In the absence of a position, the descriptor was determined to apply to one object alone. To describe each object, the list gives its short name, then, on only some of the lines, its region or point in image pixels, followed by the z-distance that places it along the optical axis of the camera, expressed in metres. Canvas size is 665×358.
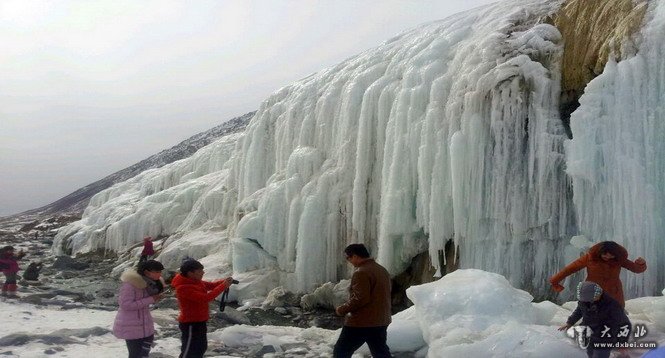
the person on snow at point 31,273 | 15.77
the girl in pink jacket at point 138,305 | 5.55
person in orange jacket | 6.09
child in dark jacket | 5.30
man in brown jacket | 5.74
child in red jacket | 5.67
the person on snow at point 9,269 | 12.00
